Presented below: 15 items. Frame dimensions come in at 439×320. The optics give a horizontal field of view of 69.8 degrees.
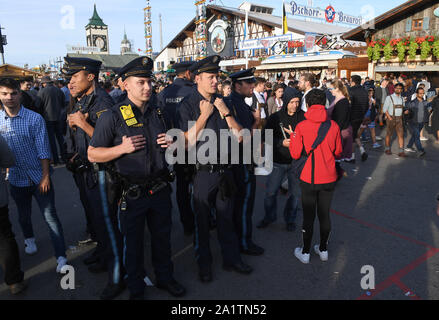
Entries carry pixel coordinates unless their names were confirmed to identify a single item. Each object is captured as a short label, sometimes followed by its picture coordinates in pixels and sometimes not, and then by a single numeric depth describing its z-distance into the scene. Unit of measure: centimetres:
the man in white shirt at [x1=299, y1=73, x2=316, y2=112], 646
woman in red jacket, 330
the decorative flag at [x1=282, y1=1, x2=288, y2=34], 3262
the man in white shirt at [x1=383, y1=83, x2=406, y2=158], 827
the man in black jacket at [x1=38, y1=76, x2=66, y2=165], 802
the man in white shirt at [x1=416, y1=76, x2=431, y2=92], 1248
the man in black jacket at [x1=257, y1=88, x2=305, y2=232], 412
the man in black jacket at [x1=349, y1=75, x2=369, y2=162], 712
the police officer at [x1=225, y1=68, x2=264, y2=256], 357
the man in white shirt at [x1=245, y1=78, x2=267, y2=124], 674
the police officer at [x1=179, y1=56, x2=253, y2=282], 310
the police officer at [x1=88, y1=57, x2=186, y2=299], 265
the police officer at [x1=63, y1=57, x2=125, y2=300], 304
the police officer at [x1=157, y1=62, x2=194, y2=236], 441
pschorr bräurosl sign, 3578
